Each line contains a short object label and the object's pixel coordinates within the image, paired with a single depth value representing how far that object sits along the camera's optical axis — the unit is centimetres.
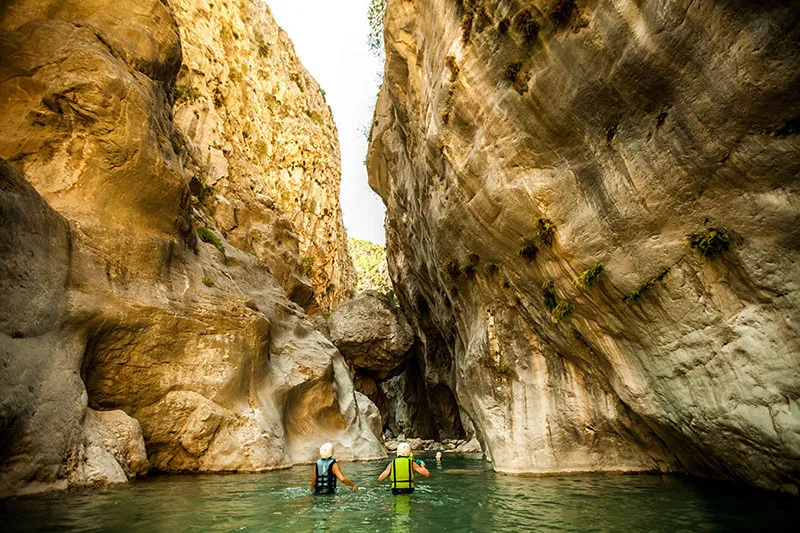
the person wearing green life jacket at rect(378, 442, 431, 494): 913
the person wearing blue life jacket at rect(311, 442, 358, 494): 940
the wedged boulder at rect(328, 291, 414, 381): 3244
